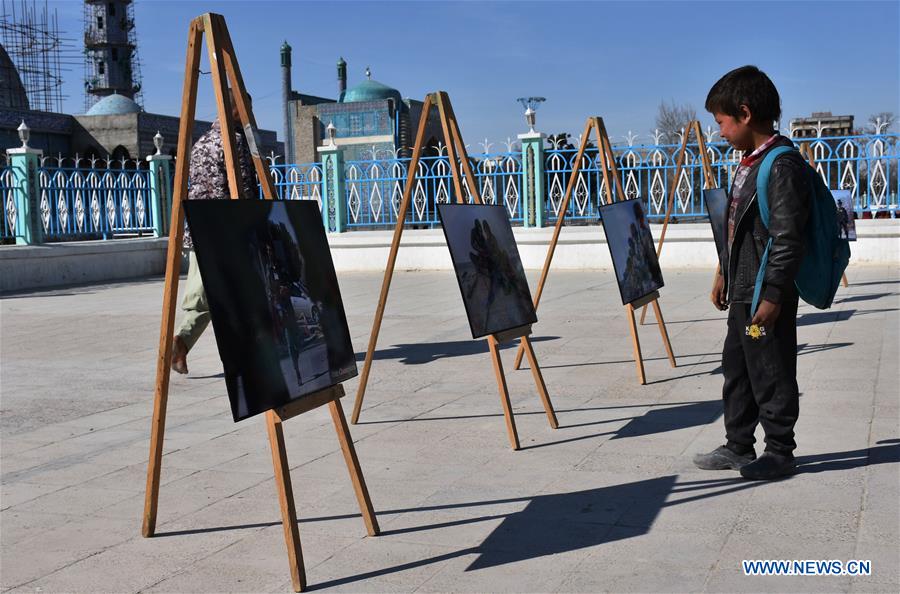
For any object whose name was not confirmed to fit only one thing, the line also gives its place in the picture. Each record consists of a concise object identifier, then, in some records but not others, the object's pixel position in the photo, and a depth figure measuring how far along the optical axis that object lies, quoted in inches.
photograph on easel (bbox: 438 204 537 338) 203.0
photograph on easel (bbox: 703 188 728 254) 332.8
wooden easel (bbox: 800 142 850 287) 512.6
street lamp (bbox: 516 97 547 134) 682.2
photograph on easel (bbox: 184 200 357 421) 128.8
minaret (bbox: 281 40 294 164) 2264.3
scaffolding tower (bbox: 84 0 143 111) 2817.4
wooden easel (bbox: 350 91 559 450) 223.9
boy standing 160.9
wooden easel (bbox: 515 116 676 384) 282.0
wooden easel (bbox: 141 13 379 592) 146.3
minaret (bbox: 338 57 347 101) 2795.3
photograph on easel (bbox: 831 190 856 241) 493.0
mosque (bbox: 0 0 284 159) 1754.4
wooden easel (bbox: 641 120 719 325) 391.4
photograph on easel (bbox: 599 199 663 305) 264.8
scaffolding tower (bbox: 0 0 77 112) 2236.3
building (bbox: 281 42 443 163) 1973.4
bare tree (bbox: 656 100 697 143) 1868.8
